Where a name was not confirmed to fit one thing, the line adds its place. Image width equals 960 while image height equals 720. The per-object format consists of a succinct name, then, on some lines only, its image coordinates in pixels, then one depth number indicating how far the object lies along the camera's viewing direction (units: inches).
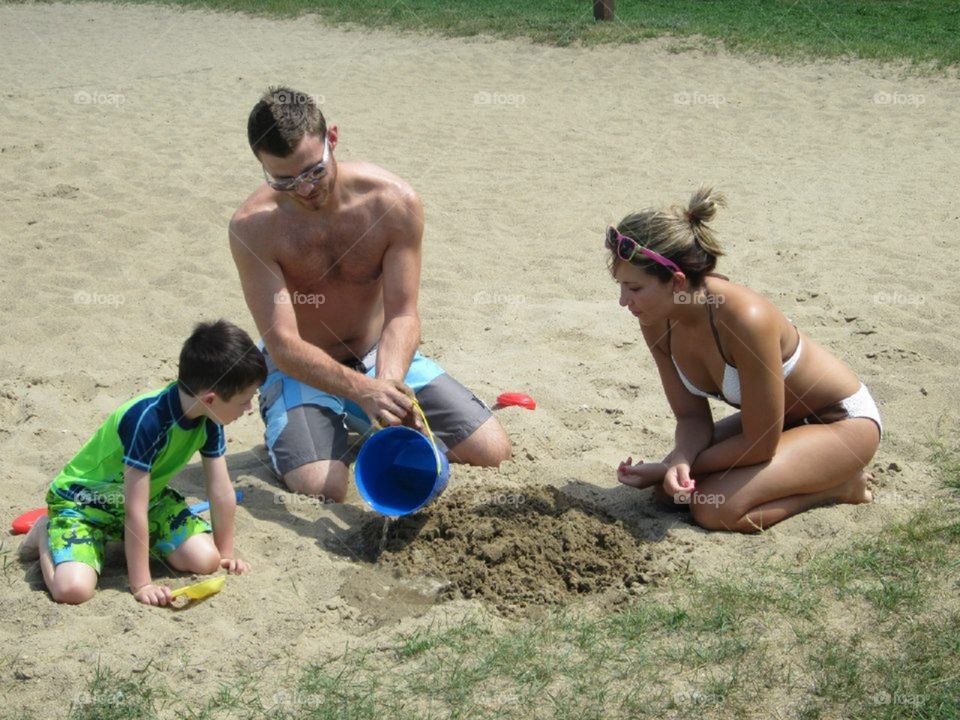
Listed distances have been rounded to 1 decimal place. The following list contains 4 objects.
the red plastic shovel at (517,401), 187.2
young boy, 127.0
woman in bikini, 139.9
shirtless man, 159.6
